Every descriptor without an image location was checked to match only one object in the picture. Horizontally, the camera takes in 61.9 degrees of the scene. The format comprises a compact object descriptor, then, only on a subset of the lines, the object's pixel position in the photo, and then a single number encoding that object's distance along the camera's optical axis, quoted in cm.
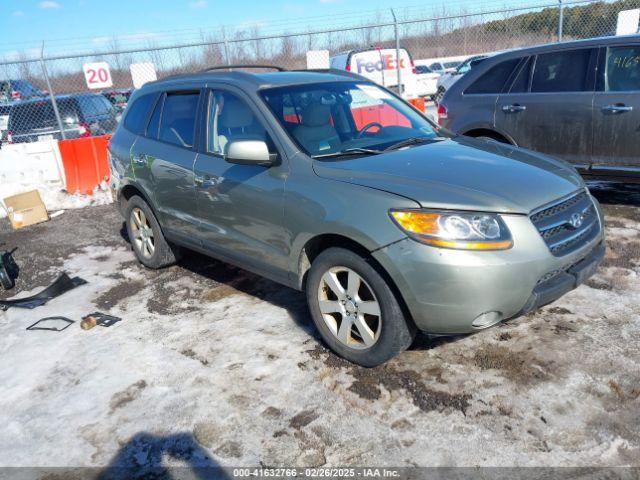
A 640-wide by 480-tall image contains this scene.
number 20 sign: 1171
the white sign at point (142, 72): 1145
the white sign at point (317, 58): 1255
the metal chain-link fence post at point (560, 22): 1039
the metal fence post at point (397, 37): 1142
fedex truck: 1388
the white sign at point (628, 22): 1119
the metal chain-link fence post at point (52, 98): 1062
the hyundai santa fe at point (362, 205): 279
